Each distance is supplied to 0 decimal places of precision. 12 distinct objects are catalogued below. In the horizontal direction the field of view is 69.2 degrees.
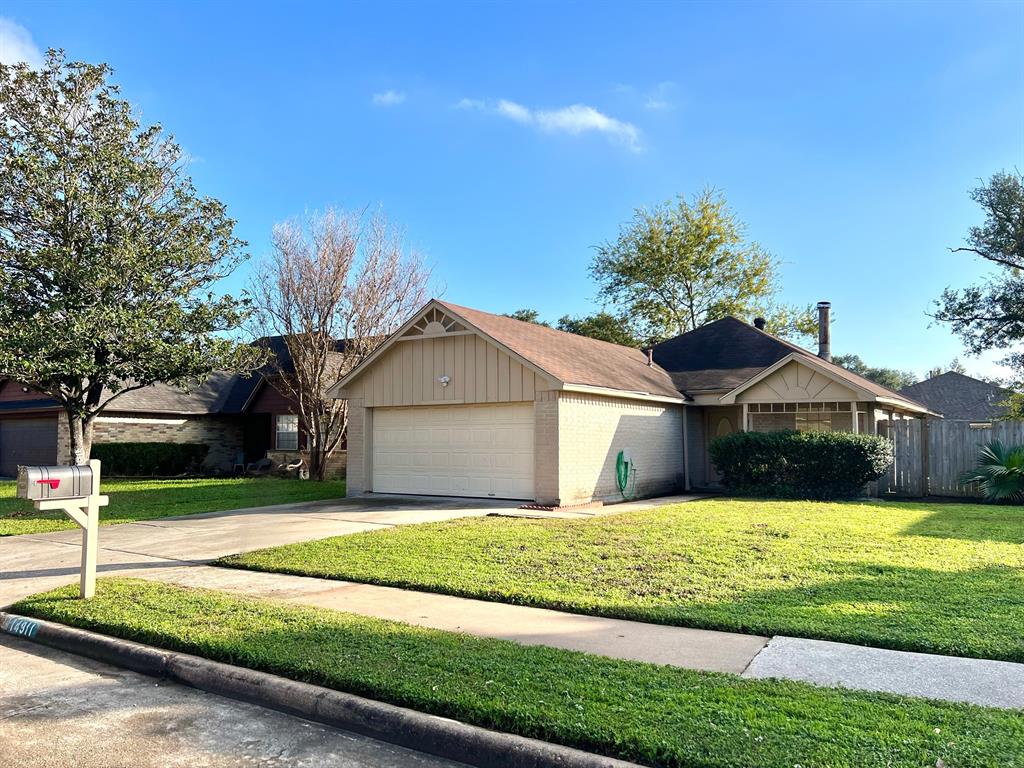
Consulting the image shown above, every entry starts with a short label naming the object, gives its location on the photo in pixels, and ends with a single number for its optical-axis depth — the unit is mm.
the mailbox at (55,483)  6234
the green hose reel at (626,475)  16578
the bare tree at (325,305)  23391
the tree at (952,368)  73681
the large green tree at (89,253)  14078
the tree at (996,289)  22469
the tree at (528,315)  50391
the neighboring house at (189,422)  26312
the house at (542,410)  15211
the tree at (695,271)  41094
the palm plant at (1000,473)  15117
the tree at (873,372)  69688
